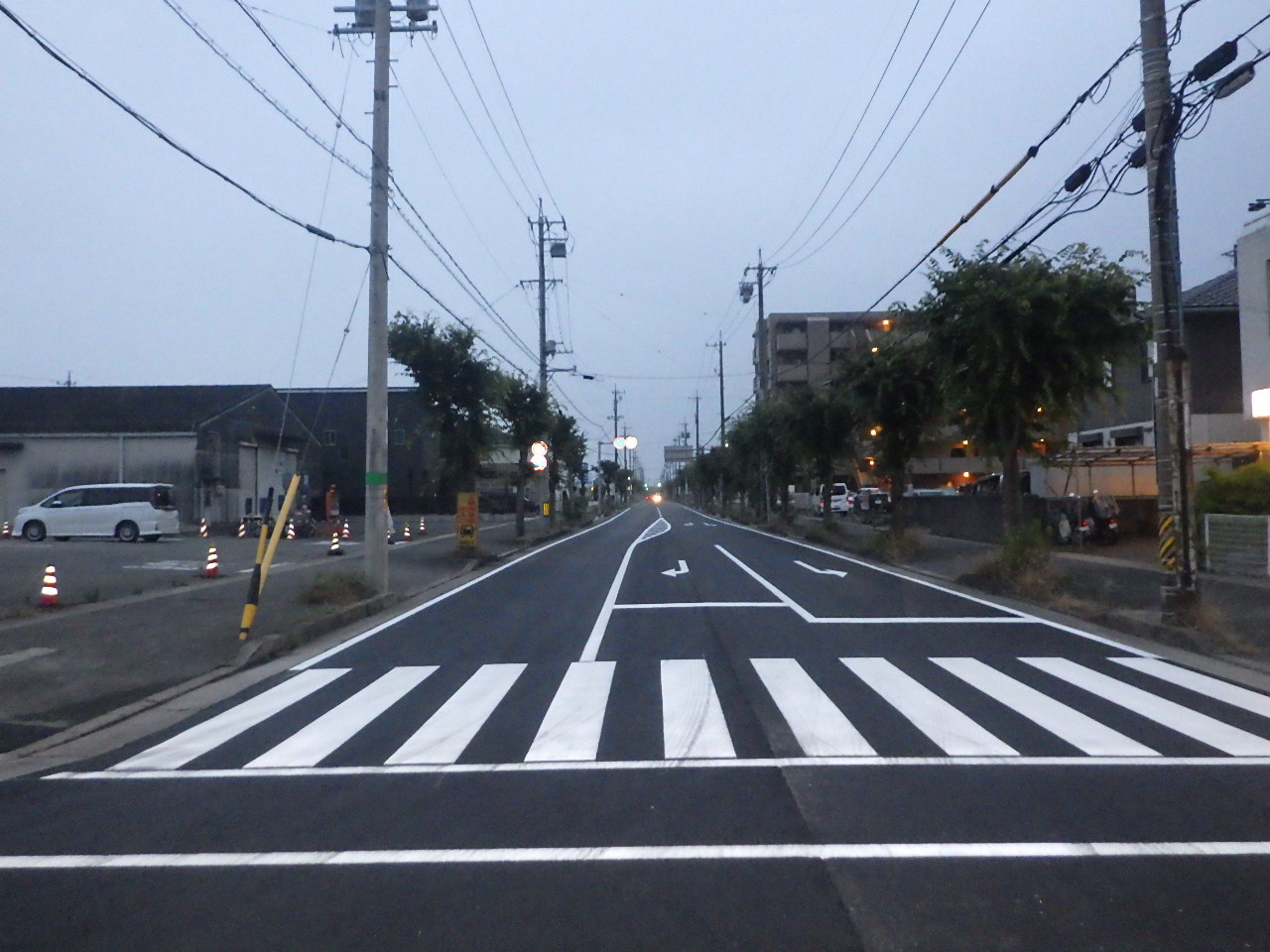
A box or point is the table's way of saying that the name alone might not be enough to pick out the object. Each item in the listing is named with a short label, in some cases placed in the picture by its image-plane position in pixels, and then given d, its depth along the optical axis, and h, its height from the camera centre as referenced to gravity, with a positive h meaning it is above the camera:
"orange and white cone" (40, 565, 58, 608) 17.17 -1.34
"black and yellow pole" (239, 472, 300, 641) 14.76 -0.91
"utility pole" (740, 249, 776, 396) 55.91 +10.54
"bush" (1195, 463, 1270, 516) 23.50 +0.02
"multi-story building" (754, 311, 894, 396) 81.38 +12.02
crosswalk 9.02 -1.98
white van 36.56 -0.35
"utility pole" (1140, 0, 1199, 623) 15.04 +2.31
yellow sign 31.50 -0.58
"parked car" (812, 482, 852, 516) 66.62 -0.14
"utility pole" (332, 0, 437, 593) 20.84 +3.04
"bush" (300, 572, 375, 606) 18.66 -1.50
